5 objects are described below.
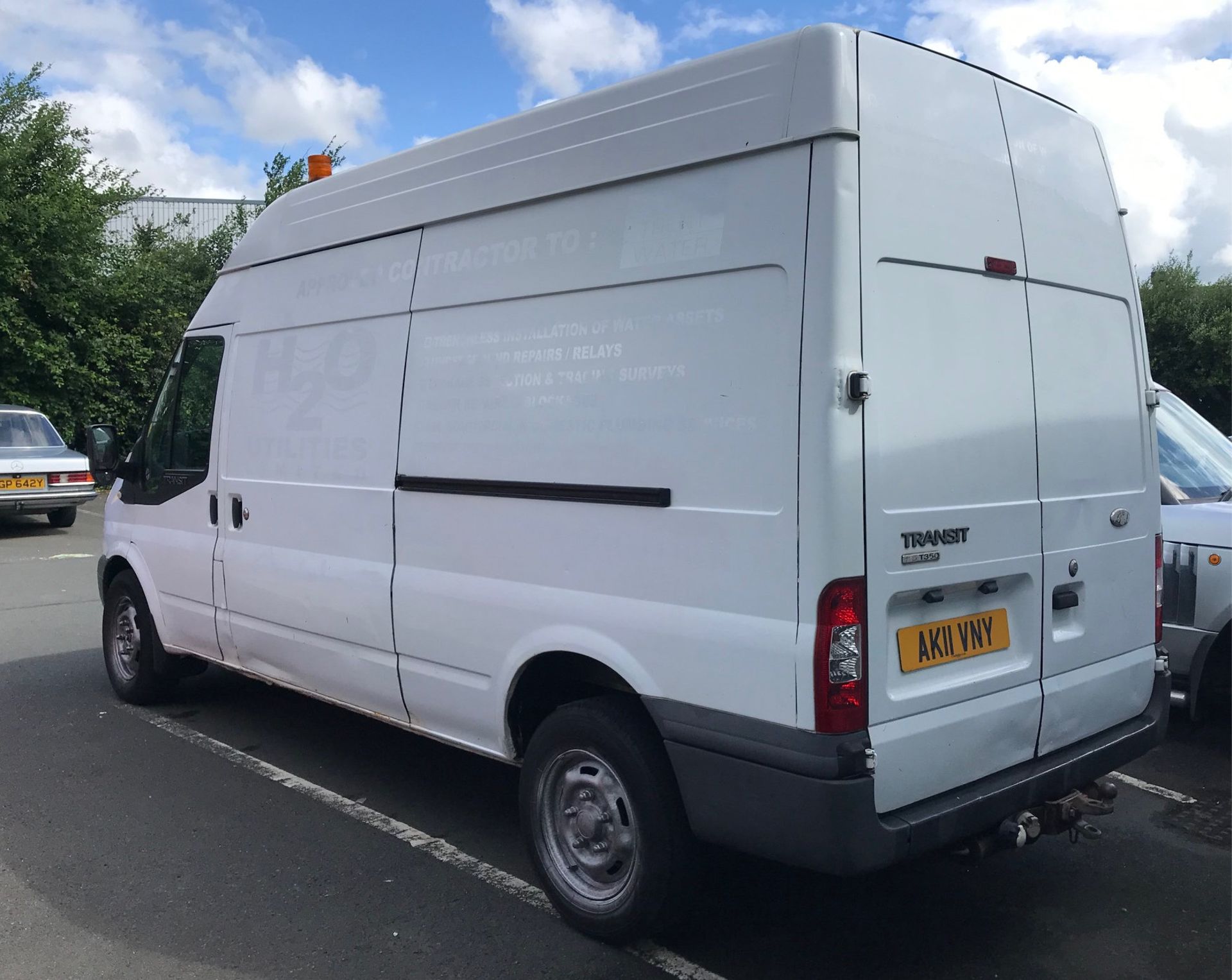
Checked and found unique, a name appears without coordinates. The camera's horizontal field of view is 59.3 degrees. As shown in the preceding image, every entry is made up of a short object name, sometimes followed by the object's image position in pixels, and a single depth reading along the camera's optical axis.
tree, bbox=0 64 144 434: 19.30
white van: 2.99
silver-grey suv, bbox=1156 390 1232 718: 5.34
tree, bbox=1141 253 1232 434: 31.03
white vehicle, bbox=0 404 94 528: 14.40
